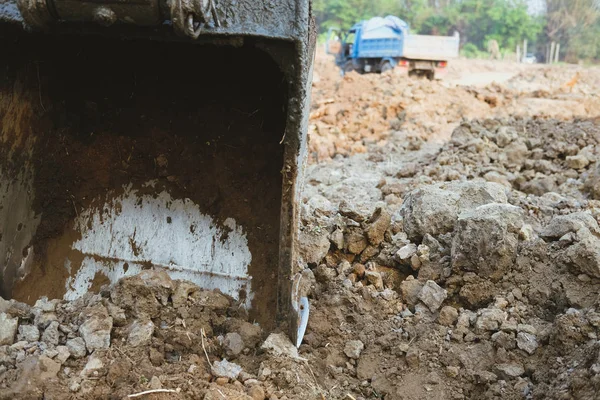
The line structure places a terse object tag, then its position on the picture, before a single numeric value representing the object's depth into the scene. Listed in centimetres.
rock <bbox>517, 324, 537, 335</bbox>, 235
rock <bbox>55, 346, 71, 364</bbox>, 203
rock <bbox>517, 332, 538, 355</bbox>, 229
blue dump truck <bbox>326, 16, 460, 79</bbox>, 1506
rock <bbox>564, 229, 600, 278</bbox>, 252
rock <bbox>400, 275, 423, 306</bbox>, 271
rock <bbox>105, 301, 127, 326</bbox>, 226
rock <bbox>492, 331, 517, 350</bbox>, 233
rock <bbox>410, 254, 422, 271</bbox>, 286
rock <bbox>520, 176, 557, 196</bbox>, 454
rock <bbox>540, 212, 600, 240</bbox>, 280
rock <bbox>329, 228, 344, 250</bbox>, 298
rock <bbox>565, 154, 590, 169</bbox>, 495
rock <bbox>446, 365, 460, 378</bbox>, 227
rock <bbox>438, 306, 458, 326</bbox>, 253
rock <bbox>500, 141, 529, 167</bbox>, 524
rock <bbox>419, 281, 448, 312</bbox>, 262
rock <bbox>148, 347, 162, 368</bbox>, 214
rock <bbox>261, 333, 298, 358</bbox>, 226
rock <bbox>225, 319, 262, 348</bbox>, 233
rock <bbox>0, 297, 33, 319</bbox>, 223
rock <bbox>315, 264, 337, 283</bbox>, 280
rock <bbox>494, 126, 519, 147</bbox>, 555
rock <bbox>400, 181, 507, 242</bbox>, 306
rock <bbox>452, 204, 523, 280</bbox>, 269
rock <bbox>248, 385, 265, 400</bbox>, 204
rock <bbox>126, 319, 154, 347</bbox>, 219
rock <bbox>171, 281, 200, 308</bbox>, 240
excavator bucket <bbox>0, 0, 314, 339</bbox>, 255
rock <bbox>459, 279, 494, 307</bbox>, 265
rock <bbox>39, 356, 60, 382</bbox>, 194
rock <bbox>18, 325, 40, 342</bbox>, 213
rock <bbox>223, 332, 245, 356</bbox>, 227
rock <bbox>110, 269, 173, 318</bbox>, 231
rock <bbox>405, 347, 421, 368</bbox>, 234
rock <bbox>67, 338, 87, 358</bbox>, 209
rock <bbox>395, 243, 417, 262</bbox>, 289
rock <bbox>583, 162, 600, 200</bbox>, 416
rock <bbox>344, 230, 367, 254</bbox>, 299
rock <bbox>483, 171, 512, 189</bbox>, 461
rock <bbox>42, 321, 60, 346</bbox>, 213
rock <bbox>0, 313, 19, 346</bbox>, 210
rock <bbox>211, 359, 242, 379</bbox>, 211
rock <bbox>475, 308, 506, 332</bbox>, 243
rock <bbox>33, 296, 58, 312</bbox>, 227
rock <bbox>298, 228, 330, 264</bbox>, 290
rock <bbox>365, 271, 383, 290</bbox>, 279
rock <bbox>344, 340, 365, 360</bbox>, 240
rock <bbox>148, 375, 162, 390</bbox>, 197
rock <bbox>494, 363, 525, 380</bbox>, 222
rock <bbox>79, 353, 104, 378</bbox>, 201
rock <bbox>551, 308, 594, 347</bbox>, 218
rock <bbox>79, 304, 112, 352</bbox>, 213
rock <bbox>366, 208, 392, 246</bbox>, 301
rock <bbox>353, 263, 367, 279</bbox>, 287
